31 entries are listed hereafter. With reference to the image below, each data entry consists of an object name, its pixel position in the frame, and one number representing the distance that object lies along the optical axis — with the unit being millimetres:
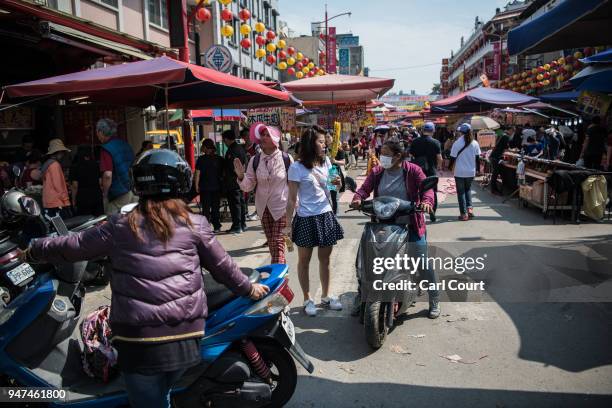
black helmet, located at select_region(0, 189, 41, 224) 3330
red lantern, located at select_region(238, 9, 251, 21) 19328
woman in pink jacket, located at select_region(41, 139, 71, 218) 6629
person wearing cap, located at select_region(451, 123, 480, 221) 9367
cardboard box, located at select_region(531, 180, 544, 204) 9330
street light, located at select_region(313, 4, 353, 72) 33656
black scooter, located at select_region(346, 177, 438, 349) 4066
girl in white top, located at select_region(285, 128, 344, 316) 4691
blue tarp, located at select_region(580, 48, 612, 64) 7625
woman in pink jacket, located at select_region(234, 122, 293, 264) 5598
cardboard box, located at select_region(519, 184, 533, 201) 9930
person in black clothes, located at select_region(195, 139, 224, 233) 8750
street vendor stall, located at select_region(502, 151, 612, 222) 8461
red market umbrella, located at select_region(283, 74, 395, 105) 10977
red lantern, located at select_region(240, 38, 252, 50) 19833
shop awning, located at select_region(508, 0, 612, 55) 4168
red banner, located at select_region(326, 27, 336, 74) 38812
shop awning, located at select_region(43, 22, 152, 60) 8223
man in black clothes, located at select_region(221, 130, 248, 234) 8672
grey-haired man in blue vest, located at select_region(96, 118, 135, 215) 6141
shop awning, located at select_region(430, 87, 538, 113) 13328
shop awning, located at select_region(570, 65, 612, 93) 7598
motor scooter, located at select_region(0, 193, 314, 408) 2873
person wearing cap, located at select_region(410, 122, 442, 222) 9602
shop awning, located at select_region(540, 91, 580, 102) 15097
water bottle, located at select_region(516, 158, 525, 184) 10441
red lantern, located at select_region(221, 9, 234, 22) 17430
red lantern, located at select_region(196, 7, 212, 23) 13250
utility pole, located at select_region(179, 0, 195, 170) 10266
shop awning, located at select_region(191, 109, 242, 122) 16234
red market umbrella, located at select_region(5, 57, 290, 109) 5719
